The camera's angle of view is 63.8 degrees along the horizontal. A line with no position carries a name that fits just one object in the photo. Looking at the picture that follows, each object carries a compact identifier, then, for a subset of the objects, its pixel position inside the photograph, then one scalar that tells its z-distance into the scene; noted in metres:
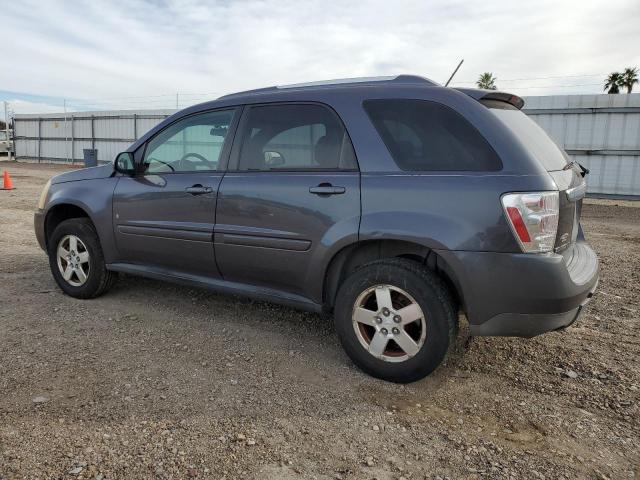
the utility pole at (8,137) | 31.77
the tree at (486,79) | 43.17
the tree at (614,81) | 49.19
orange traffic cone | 14.33
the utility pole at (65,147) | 28.75
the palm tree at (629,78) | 48.37
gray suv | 2.68
